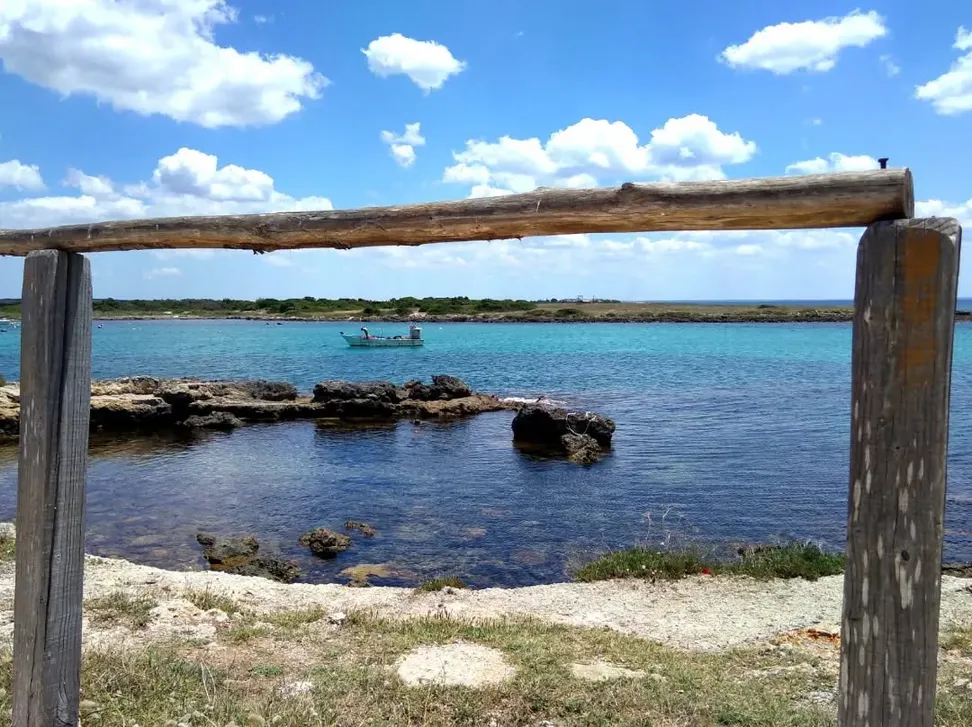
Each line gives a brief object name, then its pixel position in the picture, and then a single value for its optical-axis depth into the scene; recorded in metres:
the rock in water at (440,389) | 36.19
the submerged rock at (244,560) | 12.84
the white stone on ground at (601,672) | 5.93
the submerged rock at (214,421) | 30.83
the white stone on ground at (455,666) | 5.86
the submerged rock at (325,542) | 14.30
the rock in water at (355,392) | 34.59
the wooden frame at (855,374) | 2.76
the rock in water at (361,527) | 15.78
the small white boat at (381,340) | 73.75
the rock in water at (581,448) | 24.06
